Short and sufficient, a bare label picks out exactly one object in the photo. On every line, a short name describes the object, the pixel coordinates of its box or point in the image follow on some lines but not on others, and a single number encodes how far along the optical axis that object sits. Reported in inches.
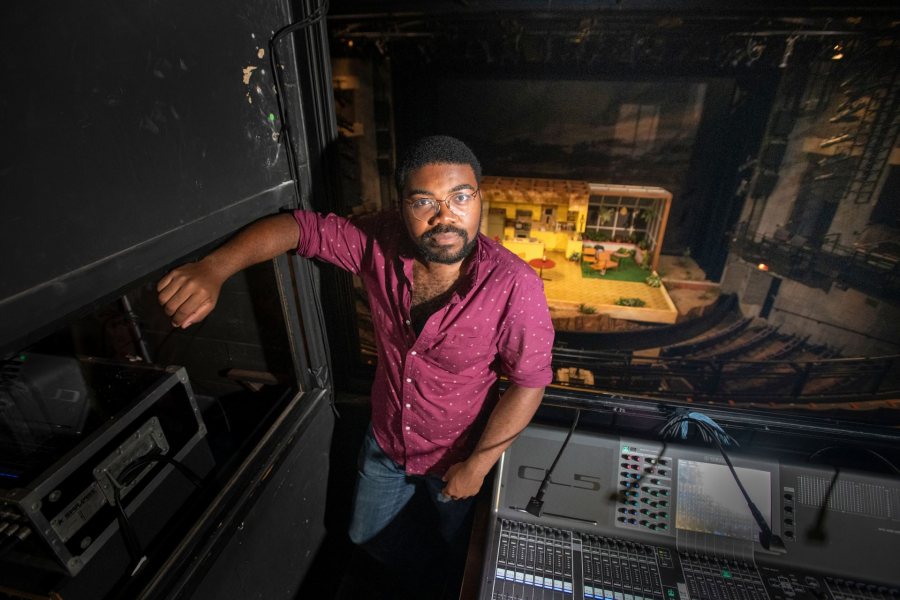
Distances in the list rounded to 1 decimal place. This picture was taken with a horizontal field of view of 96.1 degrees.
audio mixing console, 55.2
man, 54.9
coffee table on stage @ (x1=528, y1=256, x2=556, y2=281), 338.3
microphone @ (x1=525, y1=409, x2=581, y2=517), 62.1
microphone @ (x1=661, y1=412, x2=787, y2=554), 57.9
